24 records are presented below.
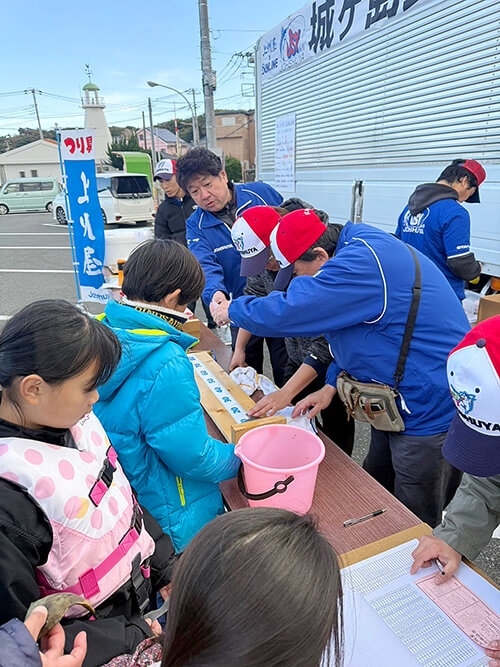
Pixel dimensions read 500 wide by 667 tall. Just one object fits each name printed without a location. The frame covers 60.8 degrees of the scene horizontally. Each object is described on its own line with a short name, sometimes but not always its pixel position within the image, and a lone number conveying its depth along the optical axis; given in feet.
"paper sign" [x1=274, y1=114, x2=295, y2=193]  20.22
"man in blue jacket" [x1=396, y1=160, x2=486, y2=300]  9.94
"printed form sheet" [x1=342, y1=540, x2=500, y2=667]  2.89
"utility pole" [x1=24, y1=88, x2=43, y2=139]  153.70
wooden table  3.99
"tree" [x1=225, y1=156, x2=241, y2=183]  98.27
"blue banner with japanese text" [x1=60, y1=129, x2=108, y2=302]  15.06
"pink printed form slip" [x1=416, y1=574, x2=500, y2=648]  3.04
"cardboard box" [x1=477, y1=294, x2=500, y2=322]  11.12
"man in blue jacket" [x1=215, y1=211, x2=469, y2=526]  4.91
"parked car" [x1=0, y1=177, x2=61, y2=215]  72.59
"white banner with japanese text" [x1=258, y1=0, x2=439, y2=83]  13.19
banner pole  14.99
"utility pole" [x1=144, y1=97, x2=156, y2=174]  101.25
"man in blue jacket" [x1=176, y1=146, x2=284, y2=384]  9.61
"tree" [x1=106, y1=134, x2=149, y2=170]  111.96
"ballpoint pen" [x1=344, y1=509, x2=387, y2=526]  4.17
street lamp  62.27
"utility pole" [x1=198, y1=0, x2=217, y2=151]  32.35
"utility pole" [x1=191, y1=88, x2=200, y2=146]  83.42
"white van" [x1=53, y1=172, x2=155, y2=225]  47.44
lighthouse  140.87
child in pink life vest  2.73
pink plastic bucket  3.89
